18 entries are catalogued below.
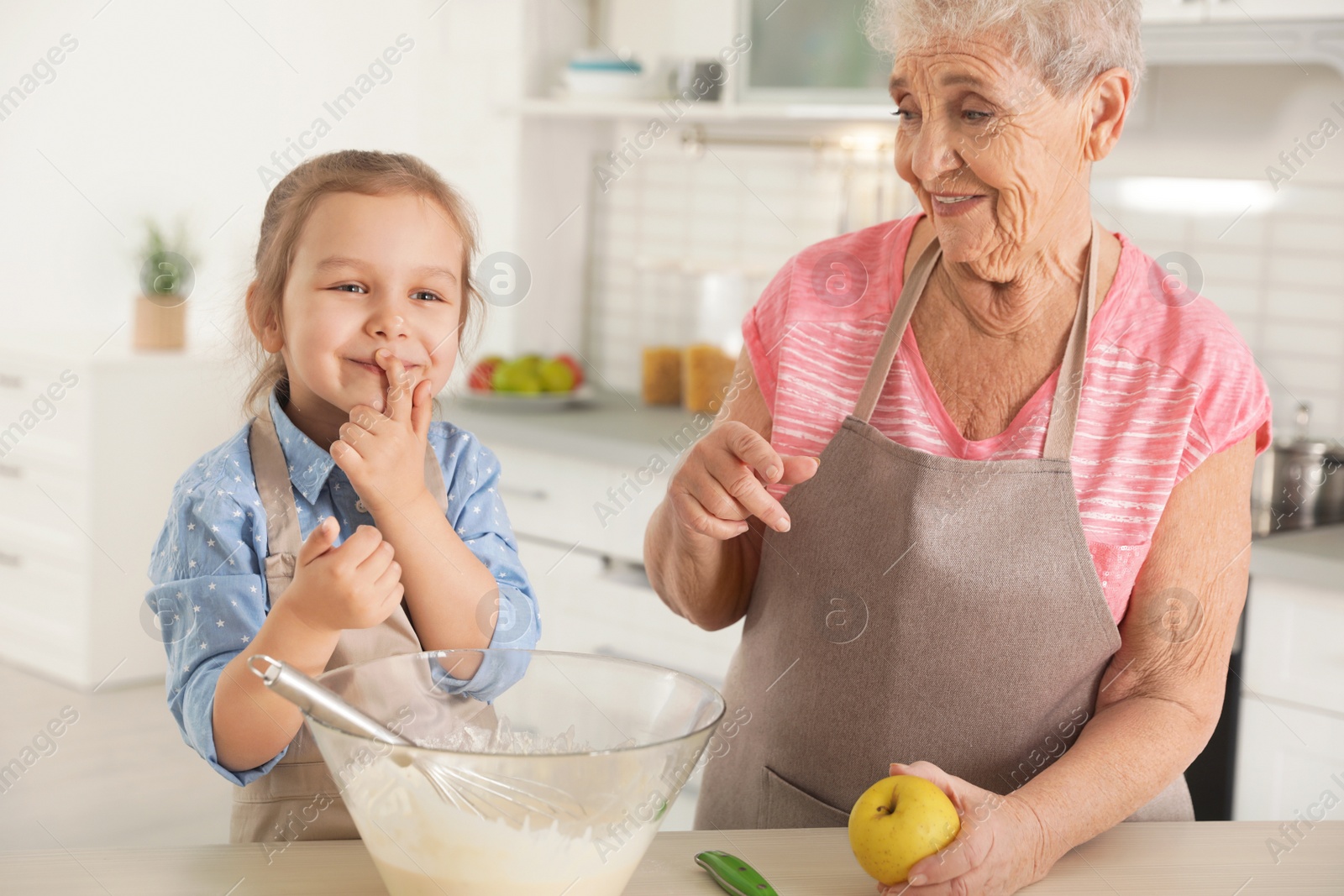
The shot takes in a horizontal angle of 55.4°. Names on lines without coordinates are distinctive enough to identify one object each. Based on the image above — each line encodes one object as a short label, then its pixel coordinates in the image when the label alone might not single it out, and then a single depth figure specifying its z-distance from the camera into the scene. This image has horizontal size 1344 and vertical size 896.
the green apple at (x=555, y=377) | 2.90
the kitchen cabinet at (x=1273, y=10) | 1.90
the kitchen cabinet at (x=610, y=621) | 2.49
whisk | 0.72
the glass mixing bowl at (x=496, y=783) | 0.73
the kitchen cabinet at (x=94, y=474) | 3.21
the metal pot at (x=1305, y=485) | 2.05
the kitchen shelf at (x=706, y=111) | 2.59
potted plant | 3.42
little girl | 0.92
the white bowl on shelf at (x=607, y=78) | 3.00
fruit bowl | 2.85
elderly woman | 1.05
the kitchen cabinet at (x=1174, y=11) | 2.02
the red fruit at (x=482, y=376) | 2.96
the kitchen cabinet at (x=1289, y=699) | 1.79
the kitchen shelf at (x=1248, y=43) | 1.92
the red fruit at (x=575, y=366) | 2.98
